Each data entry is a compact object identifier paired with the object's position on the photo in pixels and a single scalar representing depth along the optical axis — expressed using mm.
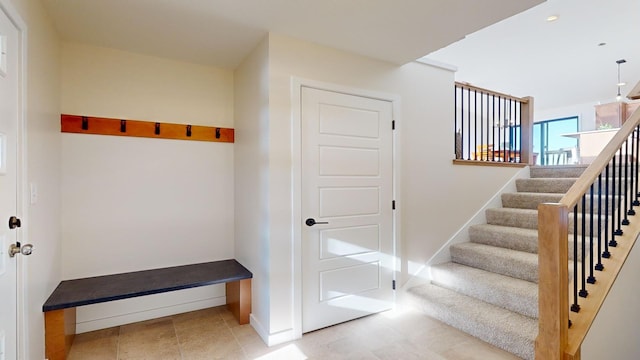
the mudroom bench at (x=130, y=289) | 2176
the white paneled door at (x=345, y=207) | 2672
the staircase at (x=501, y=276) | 2470
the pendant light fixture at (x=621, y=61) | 5602
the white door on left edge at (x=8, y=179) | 1511
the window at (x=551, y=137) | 8961
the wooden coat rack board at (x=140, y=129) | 2648
